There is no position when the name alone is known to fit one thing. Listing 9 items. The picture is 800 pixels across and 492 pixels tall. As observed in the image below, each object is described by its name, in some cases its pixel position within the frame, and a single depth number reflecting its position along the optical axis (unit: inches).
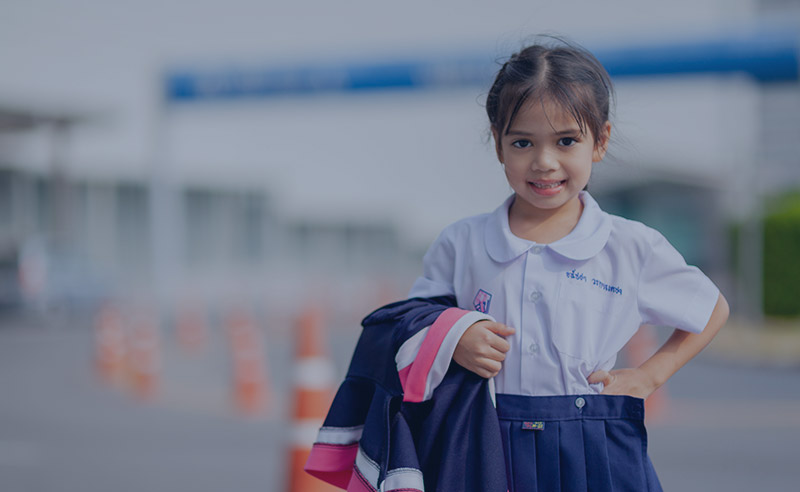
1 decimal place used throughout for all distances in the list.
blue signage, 505.9
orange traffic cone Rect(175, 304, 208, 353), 478.3
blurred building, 554.9
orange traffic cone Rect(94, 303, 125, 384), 355.9
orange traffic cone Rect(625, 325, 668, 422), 274.8
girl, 69.1
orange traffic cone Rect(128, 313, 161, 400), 314.0
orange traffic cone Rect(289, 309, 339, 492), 127.6
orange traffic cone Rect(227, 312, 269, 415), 289.3
